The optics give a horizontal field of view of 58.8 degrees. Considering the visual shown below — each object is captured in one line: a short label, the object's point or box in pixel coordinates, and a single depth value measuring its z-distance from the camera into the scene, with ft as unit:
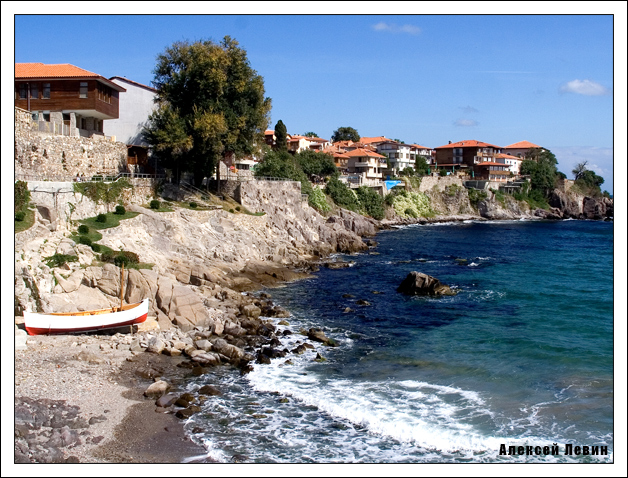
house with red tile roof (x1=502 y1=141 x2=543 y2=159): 497.46
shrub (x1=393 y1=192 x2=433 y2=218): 312.50
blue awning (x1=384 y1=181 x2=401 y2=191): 324.43
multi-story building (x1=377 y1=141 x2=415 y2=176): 408.67
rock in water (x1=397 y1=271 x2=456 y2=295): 129.80
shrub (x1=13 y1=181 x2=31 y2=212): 102.37
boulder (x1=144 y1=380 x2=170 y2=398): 67.82
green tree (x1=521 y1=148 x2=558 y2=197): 399.44
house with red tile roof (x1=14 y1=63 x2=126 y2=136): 144.15
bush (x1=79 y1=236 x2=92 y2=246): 106.01
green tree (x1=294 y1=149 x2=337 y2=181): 279.90
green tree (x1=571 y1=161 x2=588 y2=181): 433.89
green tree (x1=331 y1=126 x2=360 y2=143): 507.71
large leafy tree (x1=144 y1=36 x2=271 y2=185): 152.87
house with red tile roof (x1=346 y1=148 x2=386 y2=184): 352.69
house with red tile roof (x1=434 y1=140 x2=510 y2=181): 409.69
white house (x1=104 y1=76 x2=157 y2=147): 175.94
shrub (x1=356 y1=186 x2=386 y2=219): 285.43
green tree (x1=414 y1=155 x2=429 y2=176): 381.09
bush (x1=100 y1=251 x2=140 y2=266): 103.65
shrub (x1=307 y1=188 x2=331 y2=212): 236.43
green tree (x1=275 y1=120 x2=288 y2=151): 304.22
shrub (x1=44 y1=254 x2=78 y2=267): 94.07
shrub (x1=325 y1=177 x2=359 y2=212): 264.31
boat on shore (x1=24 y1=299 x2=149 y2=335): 80.79
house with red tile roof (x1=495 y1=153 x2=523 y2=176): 433.48
